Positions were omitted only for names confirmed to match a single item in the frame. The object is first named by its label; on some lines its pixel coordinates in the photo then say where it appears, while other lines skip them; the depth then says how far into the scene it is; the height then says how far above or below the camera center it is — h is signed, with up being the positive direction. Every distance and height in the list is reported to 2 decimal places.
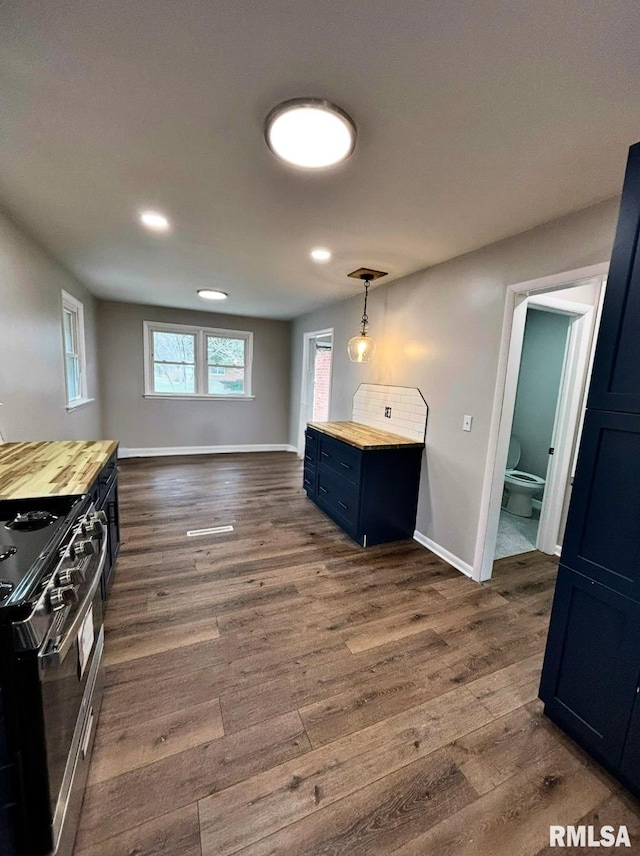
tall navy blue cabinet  1.28 -0.62
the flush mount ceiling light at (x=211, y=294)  4.37 +0.97
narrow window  3.92 +0.15
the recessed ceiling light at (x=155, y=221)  2.31 +0.99
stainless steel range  0.84 -0.83
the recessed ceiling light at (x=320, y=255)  2.82 +1.00
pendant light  3.30 +0.33
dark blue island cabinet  3.05 -0.93
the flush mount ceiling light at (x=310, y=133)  1.32 +0.97
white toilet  3.76 -1.10
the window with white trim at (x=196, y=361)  5.73 +0.15
